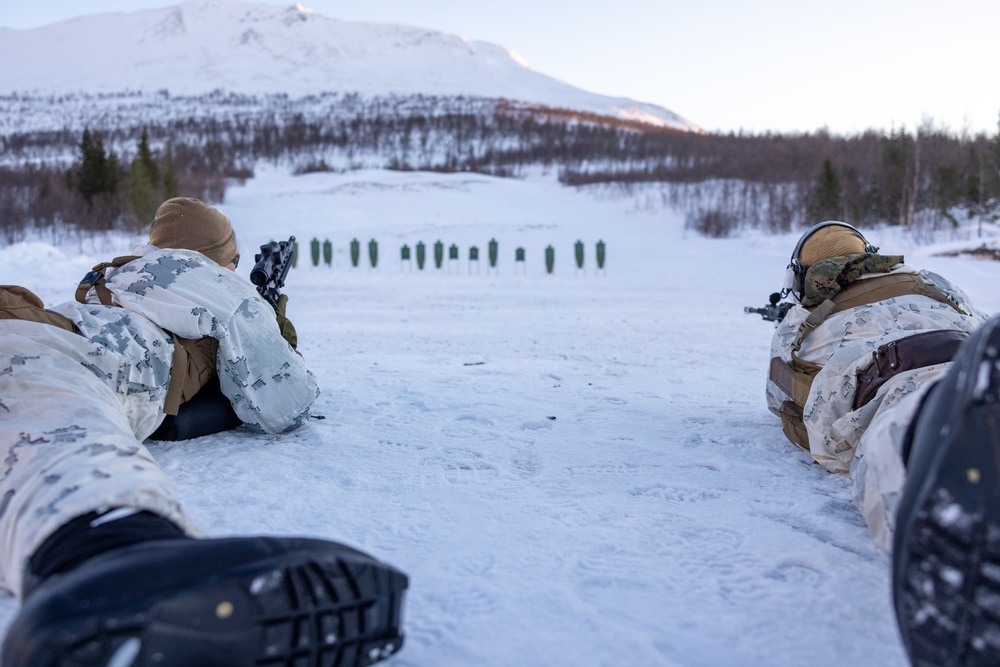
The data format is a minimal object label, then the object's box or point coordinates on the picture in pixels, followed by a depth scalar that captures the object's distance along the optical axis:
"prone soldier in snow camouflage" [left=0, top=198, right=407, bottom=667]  0.93
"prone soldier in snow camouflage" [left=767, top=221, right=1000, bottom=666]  0.98
